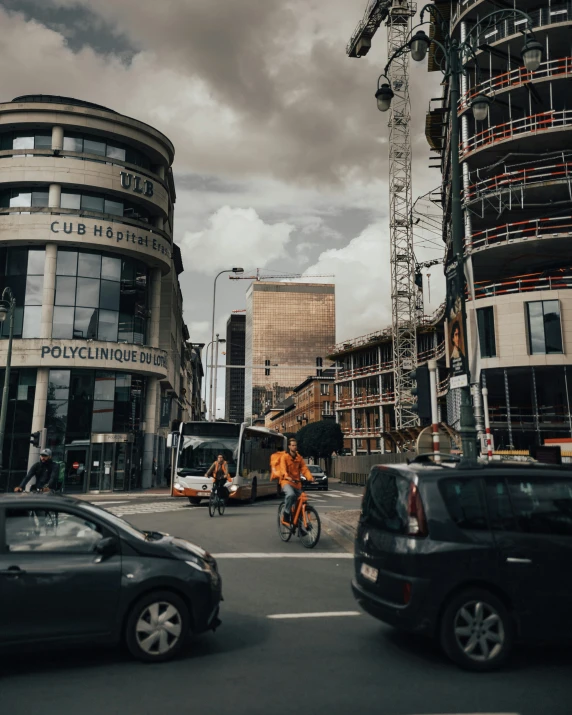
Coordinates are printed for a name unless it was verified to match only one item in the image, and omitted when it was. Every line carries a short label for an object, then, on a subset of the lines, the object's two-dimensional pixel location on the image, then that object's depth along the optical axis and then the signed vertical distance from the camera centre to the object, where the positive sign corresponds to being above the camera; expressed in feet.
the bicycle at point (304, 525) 40.06 -3.31
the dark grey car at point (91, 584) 16.70 -2.94
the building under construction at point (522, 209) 102.01 +45.26
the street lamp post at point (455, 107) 40.01 +24.54
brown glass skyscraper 639.35 +140.31
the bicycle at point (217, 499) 60.33 -2.52
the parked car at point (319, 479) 135.03 -1.42
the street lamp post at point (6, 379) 77.15 +11.79
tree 244.22 +12.35
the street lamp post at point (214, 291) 152.83 +46.06
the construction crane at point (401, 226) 222.07 +83.96
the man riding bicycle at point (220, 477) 60.08 -0.47
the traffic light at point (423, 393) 46.24 +5.74
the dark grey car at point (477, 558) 17.12 -2.31
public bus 75.46 +1.94
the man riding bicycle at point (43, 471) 43.96 +0.04
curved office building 111.34 +33.36
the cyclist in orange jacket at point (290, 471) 40.09 +0.06
